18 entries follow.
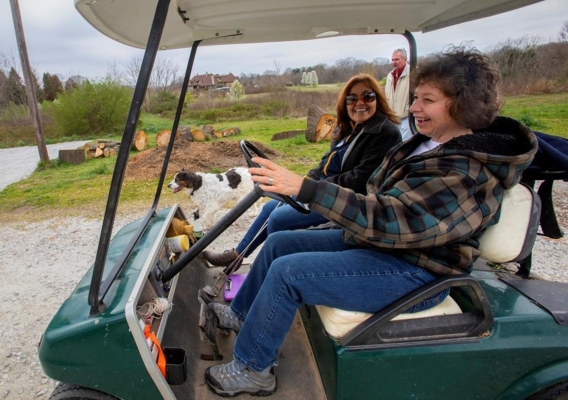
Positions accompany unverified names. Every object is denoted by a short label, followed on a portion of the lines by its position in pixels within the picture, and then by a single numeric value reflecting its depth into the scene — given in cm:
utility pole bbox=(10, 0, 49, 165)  912
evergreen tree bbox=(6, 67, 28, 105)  2392
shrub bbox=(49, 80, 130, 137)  1672
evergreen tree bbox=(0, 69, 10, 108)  2360
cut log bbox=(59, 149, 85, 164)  1076
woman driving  137
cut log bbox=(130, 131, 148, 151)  1141
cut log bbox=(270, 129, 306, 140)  1211
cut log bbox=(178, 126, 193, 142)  1186
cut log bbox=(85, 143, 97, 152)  1170
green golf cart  138
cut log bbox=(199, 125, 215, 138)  1262
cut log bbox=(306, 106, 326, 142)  1089
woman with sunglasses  247
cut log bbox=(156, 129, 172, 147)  1099
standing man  374
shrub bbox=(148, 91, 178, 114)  2250
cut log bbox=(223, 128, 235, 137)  1372
